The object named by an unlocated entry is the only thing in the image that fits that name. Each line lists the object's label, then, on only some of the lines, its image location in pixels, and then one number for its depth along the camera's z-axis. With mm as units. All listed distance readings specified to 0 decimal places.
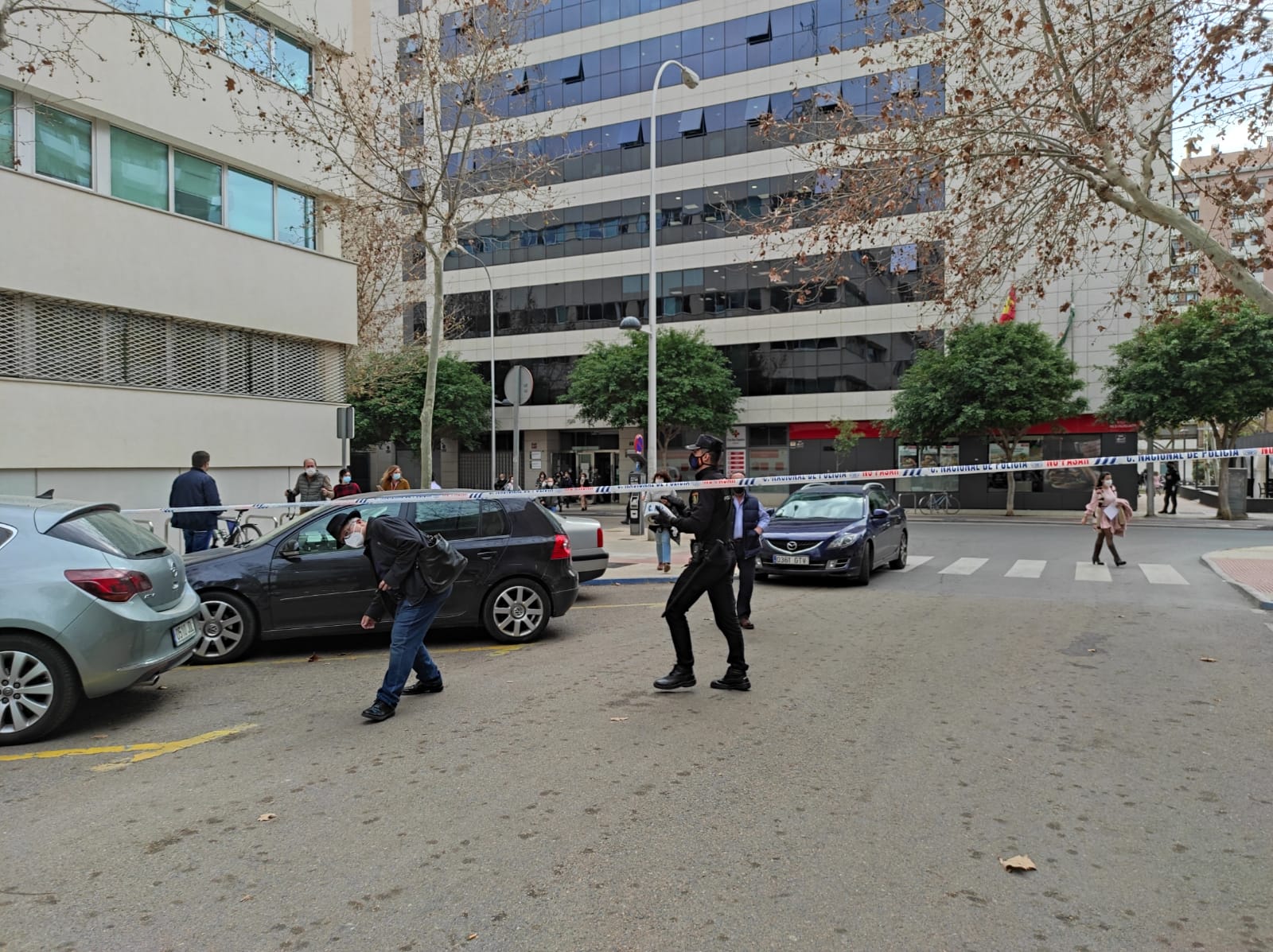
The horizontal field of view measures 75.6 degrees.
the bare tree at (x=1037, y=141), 8867
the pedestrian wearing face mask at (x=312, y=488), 13891
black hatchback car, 7227
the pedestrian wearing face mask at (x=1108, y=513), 14734
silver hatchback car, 4934
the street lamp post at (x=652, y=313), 19219
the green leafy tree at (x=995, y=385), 30438
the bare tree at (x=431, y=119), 13664
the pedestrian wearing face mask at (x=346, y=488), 13797
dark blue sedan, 11992
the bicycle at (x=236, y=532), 13078
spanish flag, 33522
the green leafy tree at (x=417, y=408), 39750
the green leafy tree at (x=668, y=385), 35469
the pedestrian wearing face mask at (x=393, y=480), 14578
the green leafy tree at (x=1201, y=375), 26938
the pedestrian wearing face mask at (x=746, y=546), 8859
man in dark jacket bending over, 5402
